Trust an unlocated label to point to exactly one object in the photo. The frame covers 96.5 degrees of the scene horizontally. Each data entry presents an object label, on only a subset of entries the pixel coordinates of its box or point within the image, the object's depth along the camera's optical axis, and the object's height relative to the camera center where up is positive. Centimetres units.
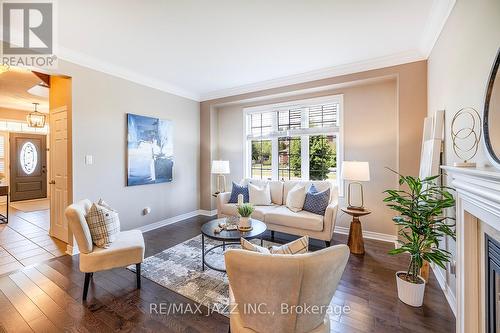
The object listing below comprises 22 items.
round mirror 127 +28
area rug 219 -127
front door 671 +0
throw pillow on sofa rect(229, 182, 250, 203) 414 -50
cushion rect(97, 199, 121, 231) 250 -43
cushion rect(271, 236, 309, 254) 139 -52
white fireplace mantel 143 -63
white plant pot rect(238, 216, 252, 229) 272 -70
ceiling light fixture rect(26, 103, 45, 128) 486 +102
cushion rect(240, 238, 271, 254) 135 -50
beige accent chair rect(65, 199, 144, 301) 210 -85
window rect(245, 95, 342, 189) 415 +52
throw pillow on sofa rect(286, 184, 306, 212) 364 -56
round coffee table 249 -79
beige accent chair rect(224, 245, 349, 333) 106 -60
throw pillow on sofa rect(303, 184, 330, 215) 342 -57
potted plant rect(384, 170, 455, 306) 193 -62
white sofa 320 -77
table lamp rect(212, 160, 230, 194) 460 -3
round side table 315 -101
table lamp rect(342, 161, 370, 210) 315 -9
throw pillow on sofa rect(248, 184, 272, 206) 403 -56
